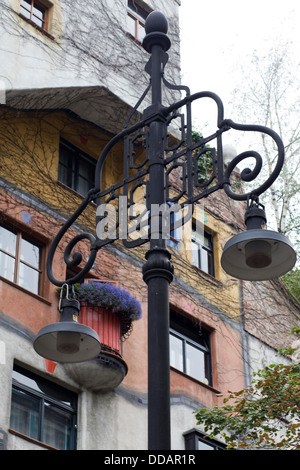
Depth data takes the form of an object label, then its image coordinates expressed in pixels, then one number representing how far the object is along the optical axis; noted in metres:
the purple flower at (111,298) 16.67
